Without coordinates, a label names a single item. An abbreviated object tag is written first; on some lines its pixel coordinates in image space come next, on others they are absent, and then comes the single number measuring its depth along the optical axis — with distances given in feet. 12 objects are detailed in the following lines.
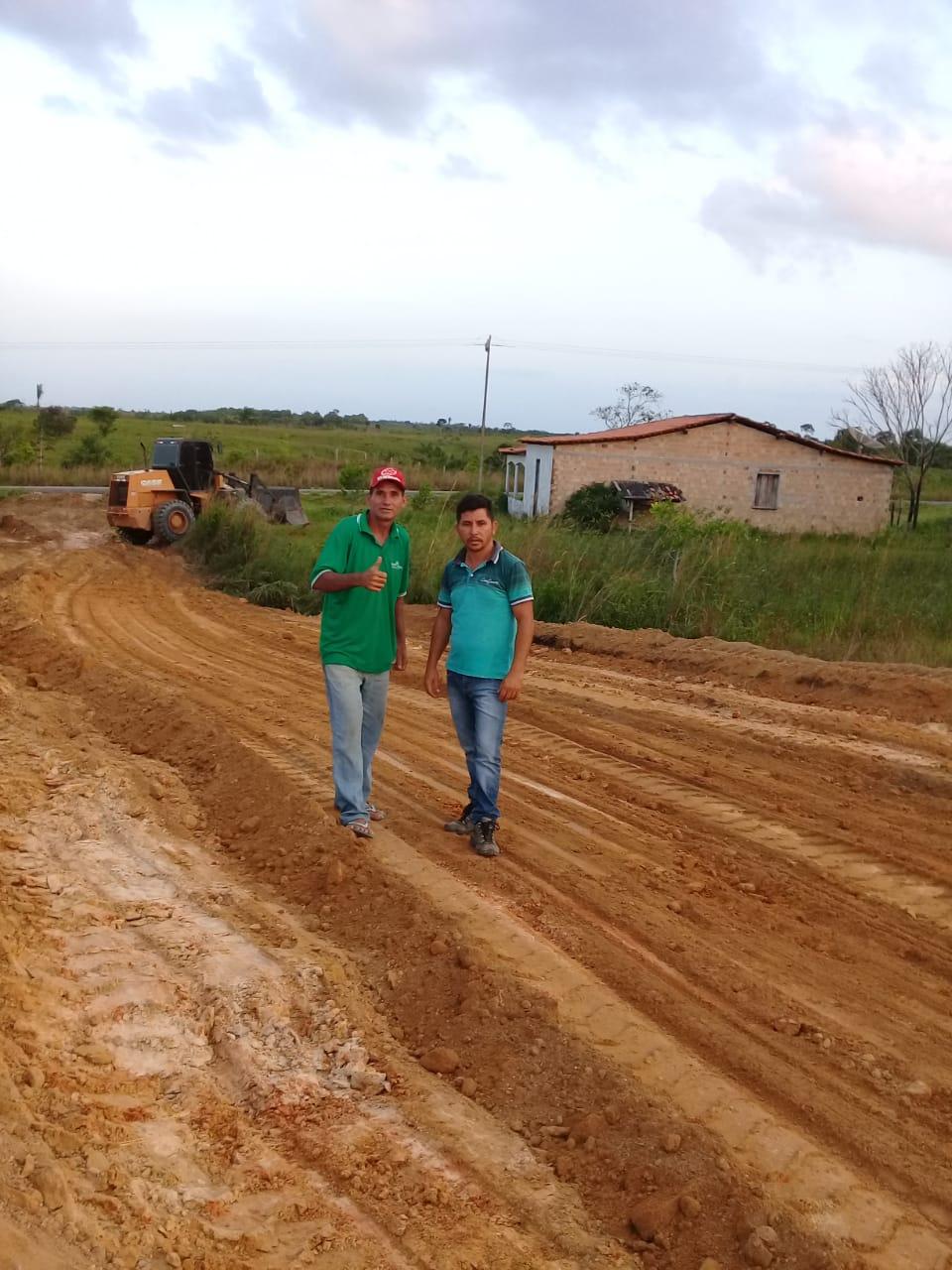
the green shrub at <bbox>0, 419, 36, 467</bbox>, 146.00
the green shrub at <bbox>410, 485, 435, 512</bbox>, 97.50
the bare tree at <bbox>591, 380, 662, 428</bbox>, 201.98
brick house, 100.89
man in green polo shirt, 19.20
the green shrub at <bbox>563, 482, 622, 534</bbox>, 96.02
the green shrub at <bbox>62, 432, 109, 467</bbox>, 153.77
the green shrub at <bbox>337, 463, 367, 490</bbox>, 118.93
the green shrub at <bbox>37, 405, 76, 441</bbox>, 186.80
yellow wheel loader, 70.74
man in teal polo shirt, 18.69
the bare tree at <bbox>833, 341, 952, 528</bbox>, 118.99
